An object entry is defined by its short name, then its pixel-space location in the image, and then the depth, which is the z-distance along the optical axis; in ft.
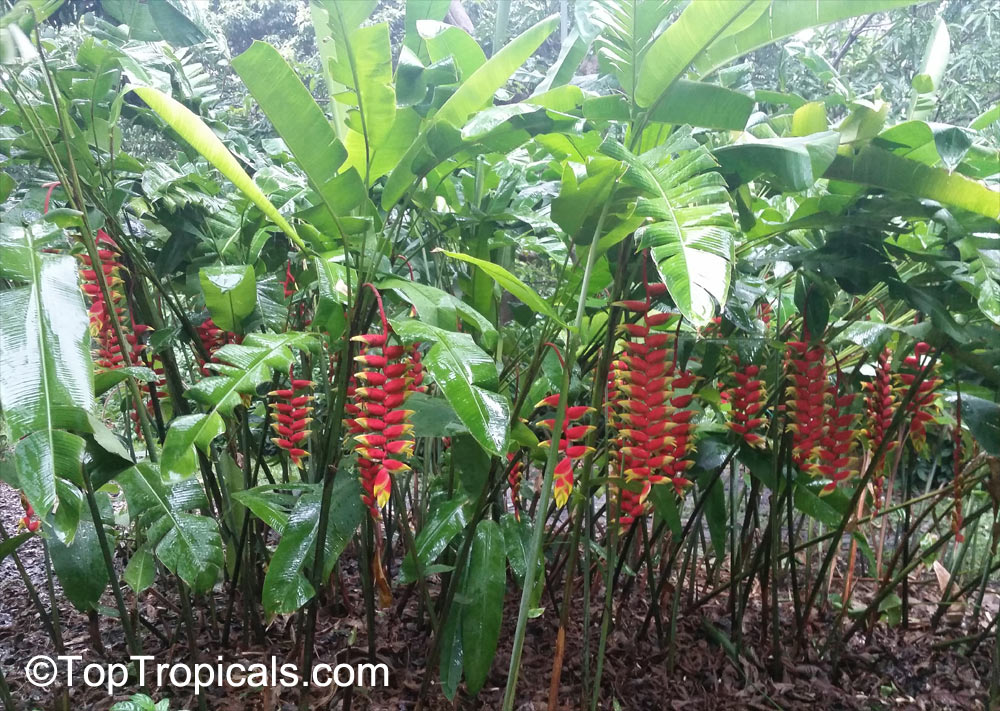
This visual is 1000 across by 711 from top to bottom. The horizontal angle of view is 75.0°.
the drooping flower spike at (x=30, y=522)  3.99
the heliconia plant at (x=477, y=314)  2.88
